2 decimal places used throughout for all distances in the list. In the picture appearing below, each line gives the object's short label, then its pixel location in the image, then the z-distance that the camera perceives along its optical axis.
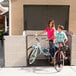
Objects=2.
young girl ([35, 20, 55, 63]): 6.06
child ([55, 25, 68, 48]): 5.82
